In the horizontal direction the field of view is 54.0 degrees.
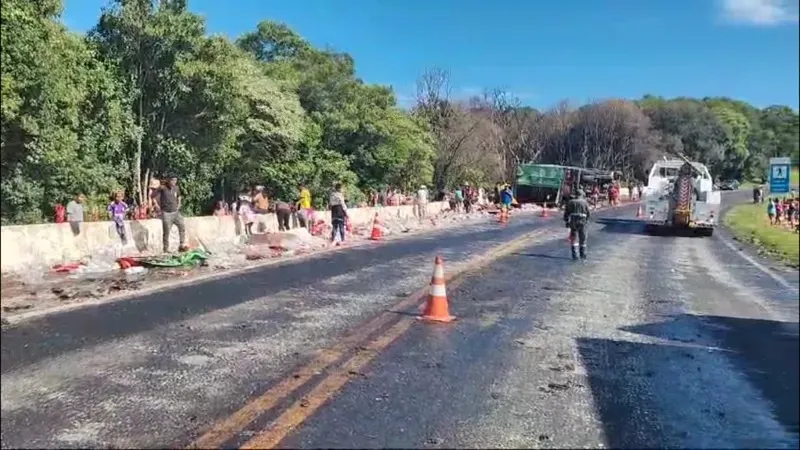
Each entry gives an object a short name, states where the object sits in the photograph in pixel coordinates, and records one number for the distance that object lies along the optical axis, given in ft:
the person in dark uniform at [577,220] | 57.48
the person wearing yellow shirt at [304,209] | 81.86
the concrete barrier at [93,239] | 12.91
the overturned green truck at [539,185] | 154.30
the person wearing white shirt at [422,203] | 129.90
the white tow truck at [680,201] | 86.38
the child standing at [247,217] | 73.92
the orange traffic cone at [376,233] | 82.43
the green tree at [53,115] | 40.28
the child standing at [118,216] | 52.44
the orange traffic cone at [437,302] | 30.42
